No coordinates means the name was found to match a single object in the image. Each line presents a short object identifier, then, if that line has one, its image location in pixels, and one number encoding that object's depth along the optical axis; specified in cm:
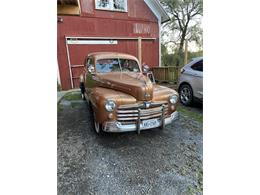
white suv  370
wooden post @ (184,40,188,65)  626
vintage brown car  221
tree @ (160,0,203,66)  786
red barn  651
